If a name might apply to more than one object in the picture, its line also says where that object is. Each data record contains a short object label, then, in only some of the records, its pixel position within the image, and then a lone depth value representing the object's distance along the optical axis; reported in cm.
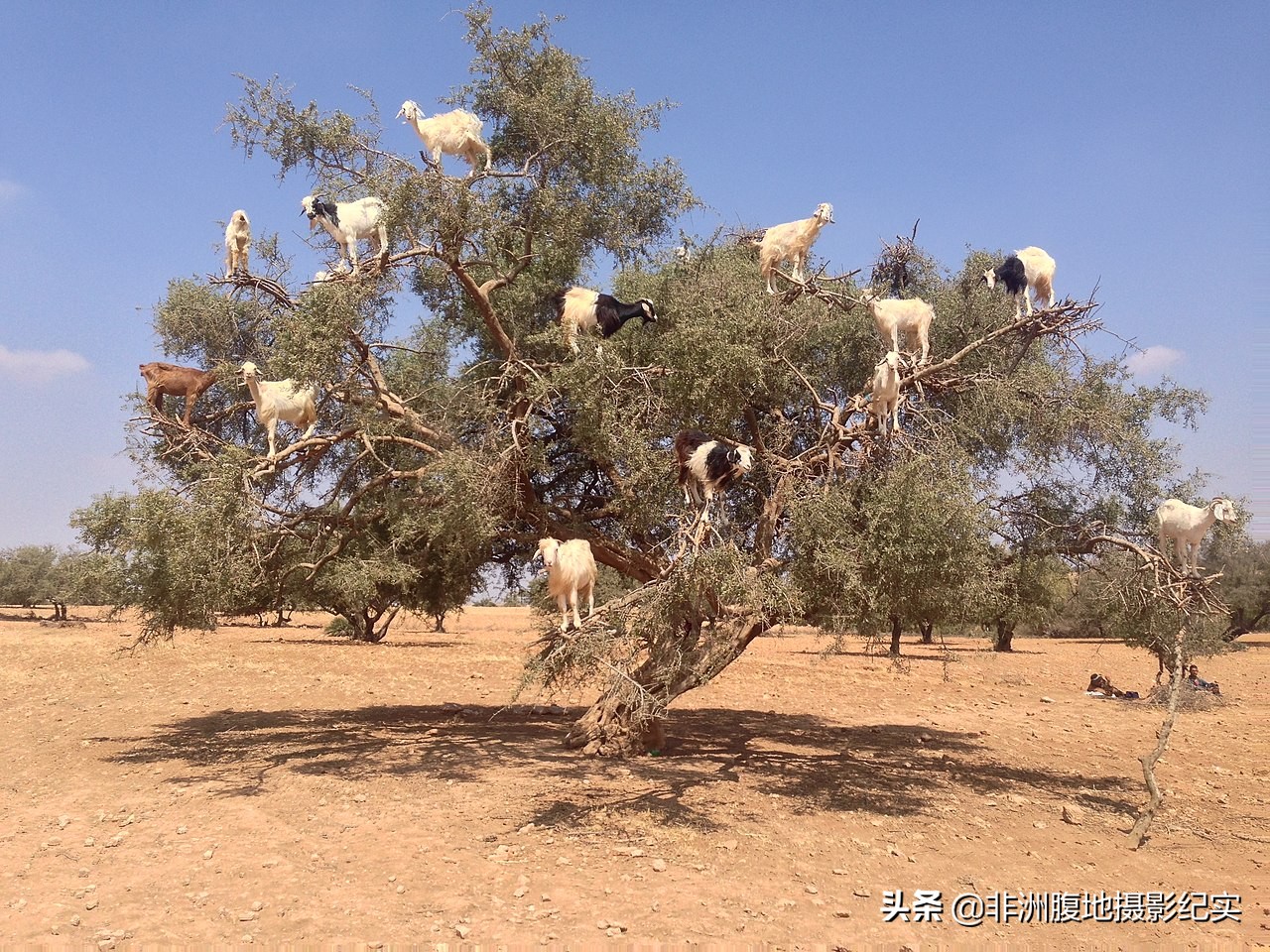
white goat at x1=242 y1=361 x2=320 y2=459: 963
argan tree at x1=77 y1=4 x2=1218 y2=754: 876
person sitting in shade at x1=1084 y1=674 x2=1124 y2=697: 1877
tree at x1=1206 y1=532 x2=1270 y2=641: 3369
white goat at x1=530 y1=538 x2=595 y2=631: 868
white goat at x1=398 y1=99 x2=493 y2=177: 987
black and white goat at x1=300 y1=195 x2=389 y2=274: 947
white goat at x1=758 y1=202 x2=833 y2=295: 923
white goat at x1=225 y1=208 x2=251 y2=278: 984
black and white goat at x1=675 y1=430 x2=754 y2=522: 811
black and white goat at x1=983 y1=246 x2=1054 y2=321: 945
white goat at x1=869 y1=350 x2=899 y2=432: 843
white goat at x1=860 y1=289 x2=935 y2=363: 911
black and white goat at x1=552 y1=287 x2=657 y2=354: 981
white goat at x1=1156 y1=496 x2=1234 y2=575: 885
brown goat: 1095
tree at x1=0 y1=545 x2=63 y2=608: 4253
